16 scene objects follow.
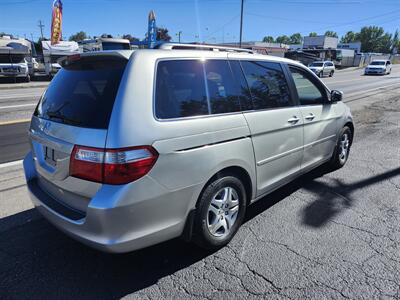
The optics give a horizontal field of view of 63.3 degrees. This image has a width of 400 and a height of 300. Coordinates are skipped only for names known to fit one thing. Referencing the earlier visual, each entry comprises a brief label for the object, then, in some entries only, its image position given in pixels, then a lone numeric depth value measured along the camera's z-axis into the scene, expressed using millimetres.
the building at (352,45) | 93012
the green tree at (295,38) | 166875
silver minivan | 2314
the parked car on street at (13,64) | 22984
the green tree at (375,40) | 135875
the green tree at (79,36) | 113688
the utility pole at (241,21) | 37688
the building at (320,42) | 64875
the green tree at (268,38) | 157425
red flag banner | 26359
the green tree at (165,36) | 59419
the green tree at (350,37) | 143588
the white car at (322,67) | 32625
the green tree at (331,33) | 165050
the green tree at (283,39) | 171750
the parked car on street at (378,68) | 36828
